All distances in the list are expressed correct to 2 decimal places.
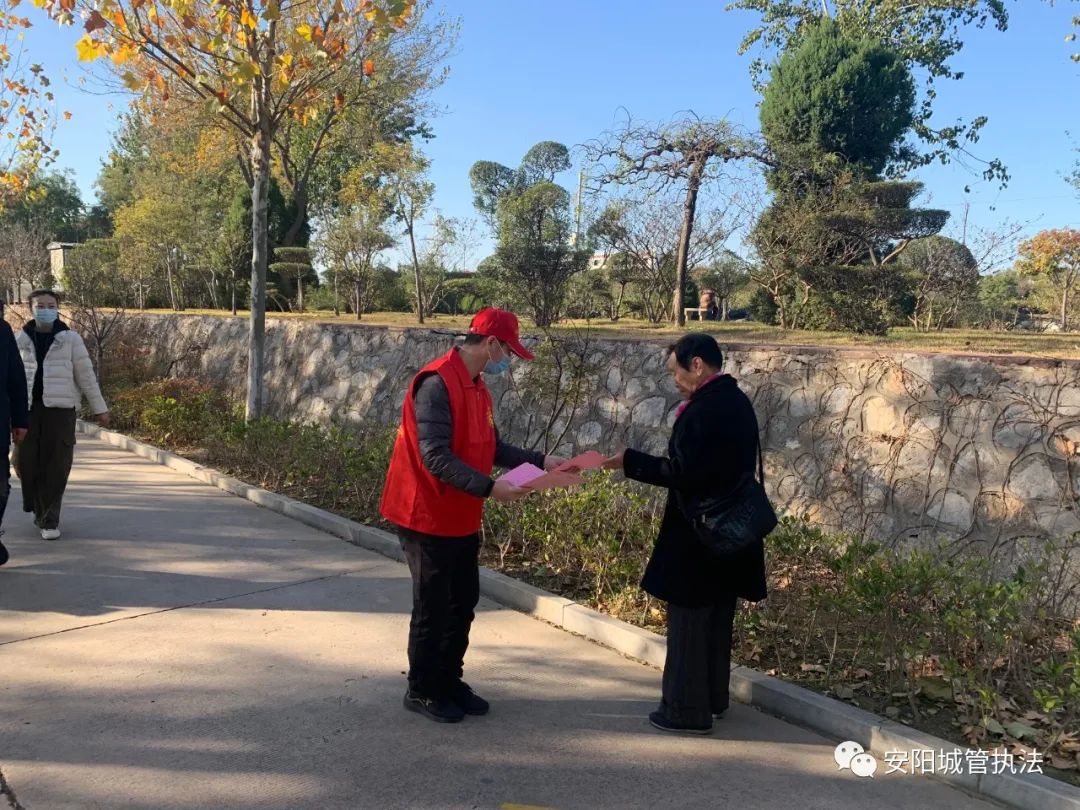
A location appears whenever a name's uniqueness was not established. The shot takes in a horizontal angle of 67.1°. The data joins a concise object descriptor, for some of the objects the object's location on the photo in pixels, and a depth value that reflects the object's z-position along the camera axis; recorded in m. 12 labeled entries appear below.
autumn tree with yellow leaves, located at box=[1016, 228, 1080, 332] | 19.06
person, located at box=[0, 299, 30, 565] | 5.23
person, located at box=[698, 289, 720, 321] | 17.31
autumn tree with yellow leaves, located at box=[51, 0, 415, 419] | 7.30
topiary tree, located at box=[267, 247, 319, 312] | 21.97
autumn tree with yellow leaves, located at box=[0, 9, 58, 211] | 13.14
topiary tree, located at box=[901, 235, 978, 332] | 13.38
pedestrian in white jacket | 6.07
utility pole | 14.54
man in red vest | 3.22
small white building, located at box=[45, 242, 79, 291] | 30.77
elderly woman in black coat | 3.27
